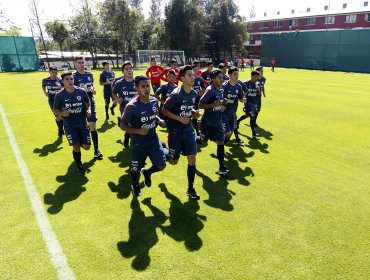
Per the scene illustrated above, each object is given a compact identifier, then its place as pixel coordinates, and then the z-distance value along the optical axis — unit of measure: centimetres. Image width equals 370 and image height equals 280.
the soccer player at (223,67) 992
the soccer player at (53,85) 1015
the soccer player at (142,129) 529
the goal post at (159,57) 4301
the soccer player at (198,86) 1064
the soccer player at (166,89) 918
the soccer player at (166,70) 1131
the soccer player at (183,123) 566
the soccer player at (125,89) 852
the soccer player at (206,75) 1206
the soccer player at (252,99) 1030
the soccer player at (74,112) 678
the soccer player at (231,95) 796
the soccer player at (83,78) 934
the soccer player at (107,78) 1227
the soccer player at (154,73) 1317
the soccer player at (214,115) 666
